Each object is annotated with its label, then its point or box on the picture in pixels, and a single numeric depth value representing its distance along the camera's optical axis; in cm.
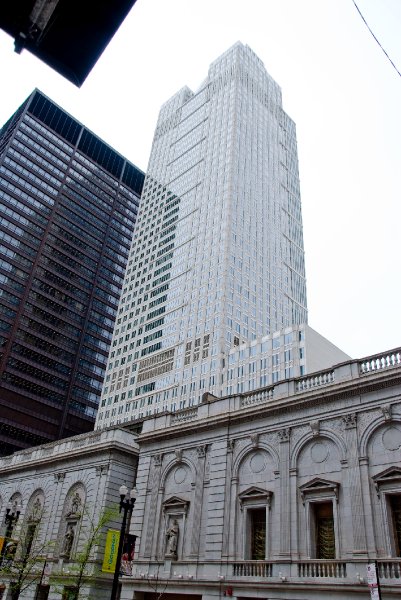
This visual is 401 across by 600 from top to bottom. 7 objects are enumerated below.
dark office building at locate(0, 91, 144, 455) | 11025
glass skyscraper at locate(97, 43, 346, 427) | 11488
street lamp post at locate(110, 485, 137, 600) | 2058
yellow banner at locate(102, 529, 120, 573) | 2813
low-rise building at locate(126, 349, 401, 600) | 2355
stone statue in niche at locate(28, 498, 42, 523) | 4253
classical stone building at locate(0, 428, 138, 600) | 3578
